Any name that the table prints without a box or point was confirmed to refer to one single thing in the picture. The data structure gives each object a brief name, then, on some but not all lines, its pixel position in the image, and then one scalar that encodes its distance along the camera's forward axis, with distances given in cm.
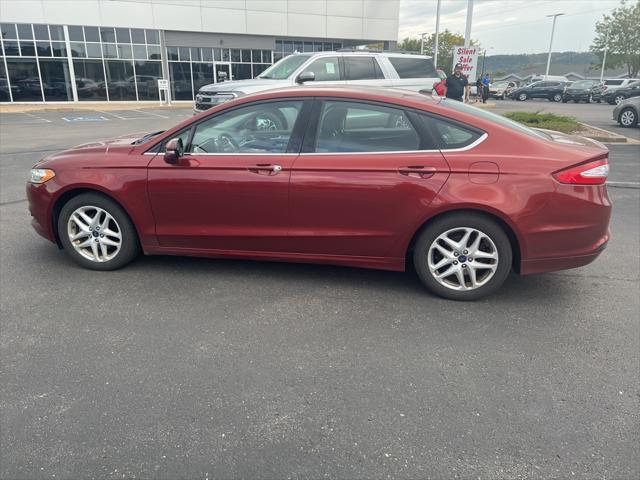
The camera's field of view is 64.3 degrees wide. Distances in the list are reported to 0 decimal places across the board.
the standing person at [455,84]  1452
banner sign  1938
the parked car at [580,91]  3634
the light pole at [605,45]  6519
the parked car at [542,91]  3772
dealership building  2705
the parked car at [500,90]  4081
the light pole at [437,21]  3432
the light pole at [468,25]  2139
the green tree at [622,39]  6272
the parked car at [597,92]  3556
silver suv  1141
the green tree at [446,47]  6938
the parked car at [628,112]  1712
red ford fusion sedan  381
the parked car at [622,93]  3247
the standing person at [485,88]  3161
